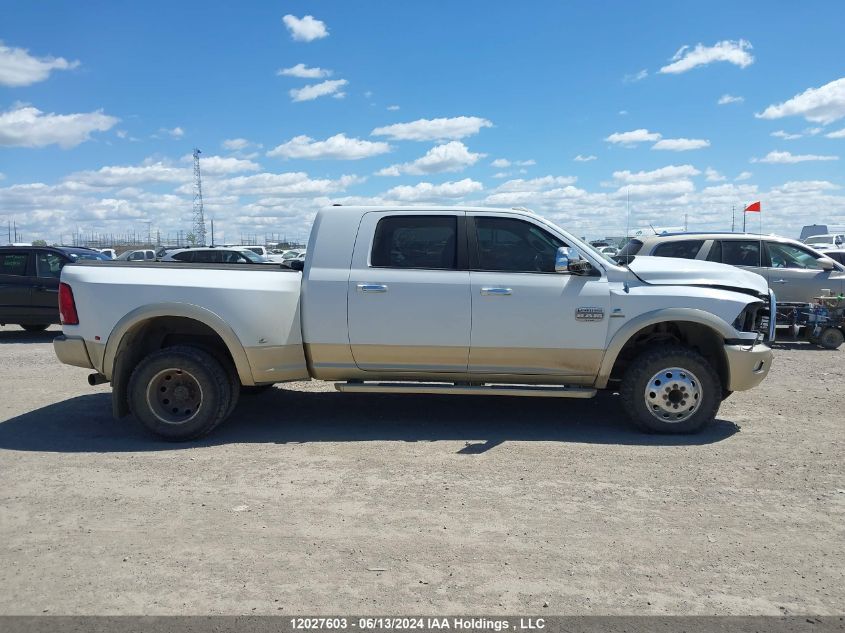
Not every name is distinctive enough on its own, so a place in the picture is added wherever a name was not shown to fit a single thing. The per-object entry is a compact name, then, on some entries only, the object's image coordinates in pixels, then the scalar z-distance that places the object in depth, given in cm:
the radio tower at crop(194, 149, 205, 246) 7964
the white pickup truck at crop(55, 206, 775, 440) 602
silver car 1198
